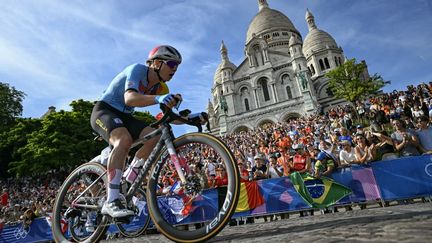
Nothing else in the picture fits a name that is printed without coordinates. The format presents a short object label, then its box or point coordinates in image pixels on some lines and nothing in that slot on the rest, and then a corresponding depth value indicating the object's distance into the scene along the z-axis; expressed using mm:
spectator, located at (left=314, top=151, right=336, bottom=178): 7277
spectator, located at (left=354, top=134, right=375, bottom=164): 7359
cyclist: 3250
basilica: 50906
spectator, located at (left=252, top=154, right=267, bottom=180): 8578
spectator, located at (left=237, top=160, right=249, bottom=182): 8489
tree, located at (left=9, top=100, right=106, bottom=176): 31188
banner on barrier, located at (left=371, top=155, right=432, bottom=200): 6477
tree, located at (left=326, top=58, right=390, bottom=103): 39000
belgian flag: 7707
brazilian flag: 7086
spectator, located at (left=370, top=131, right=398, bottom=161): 7523
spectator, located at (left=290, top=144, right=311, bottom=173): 7754
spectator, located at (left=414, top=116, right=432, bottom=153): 7317
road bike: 2775
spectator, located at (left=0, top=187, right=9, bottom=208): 16242
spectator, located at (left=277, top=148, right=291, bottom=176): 8078
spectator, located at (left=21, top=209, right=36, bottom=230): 9625
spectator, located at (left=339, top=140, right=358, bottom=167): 7680
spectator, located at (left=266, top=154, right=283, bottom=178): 8250
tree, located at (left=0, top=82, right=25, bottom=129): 39250
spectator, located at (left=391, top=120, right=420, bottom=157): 7199
